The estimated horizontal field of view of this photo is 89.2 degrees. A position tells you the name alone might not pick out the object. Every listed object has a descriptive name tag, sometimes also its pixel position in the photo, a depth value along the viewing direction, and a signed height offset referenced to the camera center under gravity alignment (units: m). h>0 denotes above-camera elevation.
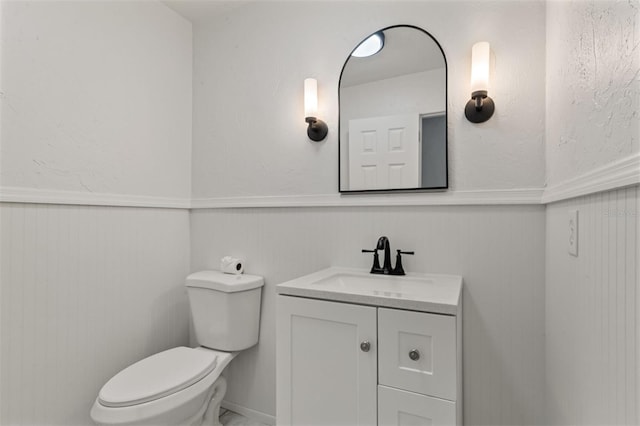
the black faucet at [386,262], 1.36 -0.22
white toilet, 1.17 -0.67
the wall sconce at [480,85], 1.22 +0.48
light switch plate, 0.84 -0.06
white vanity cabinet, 0.92 -0.48
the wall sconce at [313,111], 1.55 +0.48
